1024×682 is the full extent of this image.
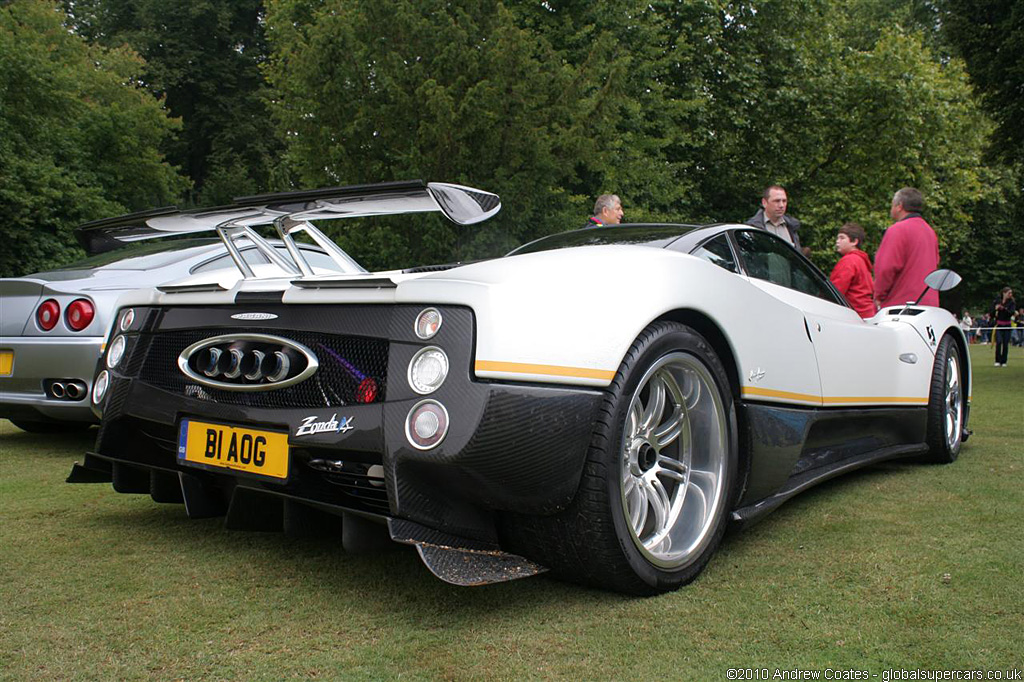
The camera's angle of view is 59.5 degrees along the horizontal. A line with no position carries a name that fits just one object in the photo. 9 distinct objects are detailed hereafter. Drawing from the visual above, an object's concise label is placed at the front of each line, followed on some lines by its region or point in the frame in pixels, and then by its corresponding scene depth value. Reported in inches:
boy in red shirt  248.4
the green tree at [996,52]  470.3
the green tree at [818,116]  869.8
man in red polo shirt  233.9
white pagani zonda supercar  90.1
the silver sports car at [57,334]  187.6
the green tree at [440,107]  480.1
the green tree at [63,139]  767.7
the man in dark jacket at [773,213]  250.7
